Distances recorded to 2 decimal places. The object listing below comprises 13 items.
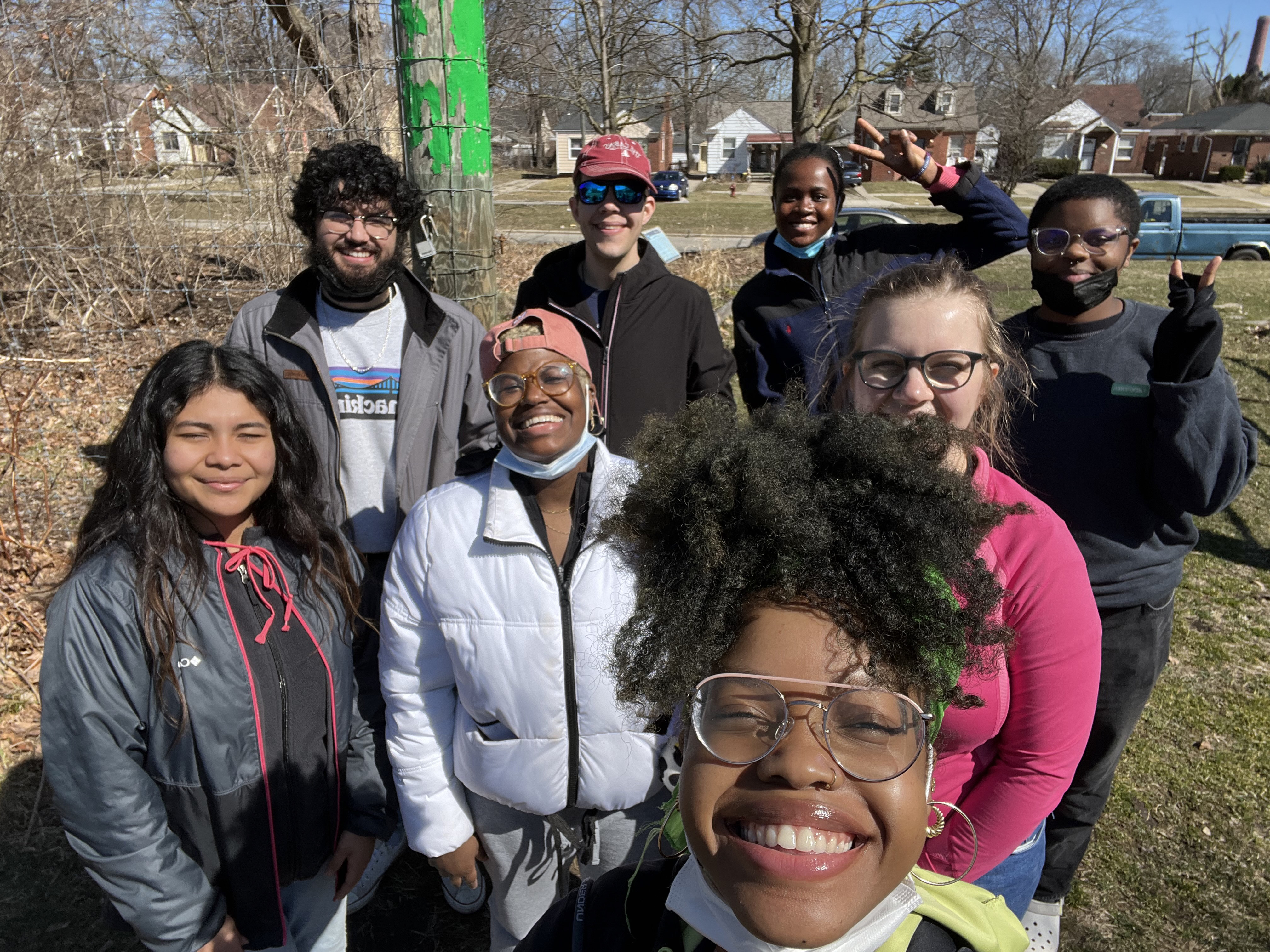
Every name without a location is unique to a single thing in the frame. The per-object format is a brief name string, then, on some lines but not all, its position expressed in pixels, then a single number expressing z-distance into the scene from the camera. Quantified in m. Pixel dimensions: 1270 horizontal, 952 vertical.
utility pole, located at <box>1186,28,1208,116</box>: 73.00
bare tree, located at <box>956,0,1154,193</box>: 13.16
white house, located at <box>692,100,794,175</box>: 55.62
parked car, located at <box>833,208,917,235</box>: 15.32
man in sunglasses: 3.11
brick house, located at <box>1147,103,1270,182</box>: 48.94
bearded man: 2.76
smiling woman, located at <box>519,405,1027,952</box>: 1.02
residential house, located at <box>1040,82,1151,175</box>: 52.94
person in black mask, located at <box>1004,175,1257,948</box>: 2.07
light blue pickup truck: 17.75
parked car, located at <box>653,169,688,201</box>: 32.12
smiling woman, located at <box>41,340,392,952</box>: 1.78
